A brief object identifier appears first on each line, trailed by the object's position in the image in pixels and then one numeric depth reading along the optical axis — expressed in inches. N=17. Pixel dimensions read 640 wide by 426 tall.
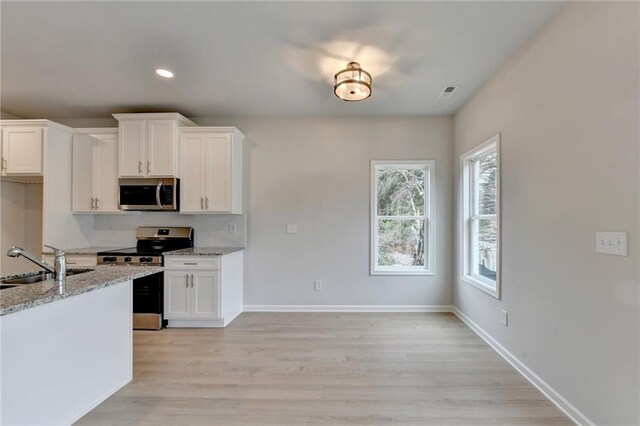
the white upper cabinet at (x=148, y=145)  141.0
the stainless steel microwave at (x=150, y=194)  141.8
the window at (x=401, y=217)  160.9
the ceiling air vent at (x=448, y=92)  124.0
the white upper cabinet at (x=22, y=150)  134.1
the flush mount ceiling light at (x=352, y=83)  99.8
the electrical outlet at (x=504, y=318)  104.2
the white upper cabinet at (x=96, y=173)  146.6
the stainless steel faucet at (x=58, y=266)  69.4
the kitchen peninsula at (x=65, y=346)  57.0
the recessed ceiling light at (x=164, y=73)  108.8
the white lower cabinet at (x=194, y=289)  133.1
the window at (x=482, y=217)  113.8
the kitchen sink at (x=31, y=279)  73.0
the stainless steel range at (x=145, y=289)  132.4
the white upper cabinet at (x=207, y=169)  143.5
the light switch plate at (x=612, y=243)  60.4
